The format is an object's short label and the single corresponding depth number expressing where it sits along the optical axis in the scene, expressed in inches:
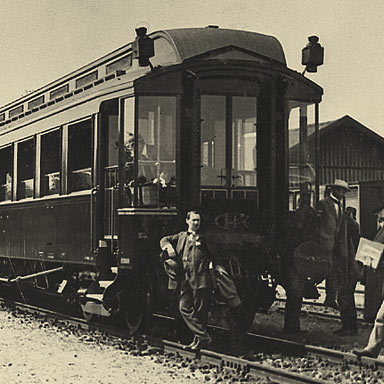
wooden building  1112.2
